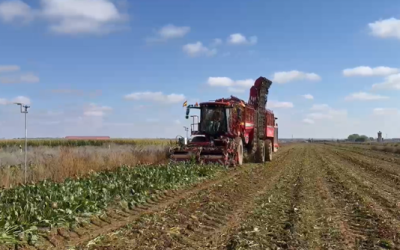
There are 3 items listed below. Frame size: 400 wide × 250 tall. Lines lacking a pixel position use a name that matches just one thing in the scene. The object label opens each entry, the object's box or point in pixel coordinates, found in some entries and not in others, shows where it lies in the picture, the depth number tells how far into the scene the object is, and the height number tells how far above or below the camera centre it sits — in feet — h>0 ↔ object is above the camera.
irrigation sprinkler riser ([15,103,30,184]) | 42.79 +3.00
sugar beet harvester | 63.67 +0.43
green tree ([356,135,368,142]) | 530.27 -0.97
